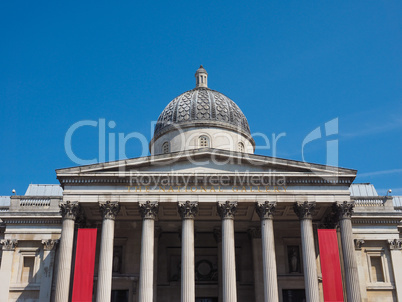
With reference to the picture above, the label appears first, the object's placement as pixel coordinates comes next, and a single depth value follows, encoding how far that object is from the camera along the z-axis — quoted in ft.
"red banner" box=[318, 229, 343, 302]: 101.60
